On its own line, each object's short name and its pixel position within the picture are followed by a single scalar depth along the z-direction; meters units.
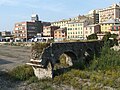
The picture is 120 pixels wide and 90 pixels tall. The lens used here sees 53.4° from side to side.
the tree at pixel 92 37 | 32.80
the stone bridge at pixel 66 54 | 15.13
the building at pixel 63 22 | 63.97
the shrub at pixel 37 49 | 15.20
